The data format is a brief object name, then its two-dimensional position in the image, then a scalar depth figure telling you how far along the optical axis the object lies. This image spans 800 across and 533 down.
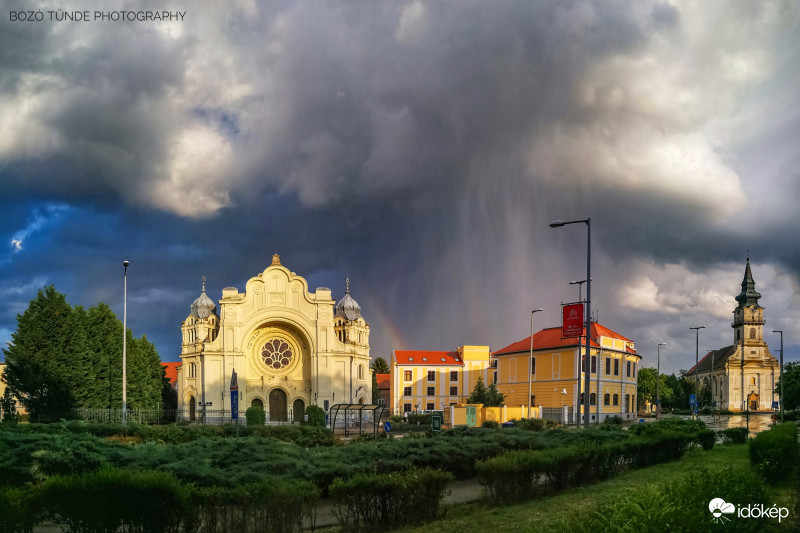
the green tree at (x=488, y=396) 65.88
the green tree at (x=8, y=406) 42.72
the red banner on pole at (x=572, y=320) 25.03
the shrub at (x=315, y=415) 56.84
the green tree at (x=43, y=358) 44.50
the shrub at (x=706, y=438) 25.53
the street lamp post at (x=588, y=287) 24.16
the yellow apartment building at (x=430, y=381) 88.44
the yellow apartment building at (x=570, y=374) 66.50
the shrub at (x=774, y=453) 15.75
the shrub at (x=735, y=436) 30.30
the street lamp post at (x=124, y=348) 41.65
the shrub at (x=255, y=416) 56.02
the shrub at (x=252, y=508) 10.57
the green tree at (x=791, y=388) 64.94
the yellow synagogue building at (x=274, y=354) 67.44
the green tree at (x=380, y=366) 141.38
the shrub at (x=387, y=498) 11.69
